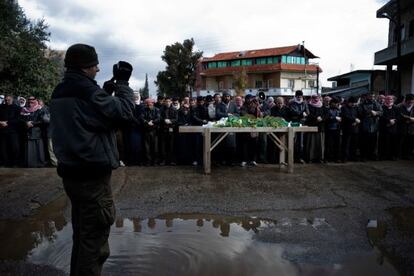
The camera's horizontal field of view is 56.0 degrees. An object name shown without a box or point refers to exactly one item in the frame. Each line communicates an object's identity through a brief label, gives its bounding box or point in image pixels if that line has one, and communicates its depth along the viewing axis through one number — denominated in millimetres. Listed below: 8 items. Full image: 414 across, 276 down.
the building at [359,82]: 35406
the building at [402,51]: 21984
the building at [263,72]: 63719
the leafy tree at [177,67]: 55781
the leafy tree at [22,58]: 14555
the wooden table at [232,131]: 8539
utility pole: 20047
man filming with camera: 2971
